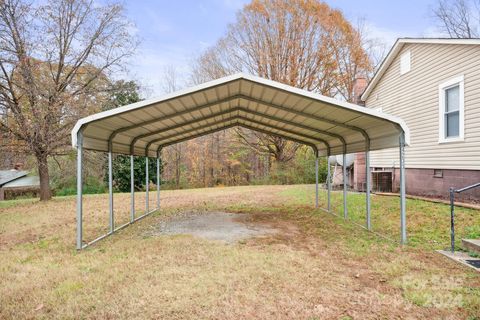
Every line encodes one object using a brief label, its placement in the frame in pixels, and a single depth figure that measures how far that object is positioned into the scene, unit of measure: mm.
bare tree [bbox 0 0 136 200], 12102
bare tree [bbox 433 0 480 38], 23438
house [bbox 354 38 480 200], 8484
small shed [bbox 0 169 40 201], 30072
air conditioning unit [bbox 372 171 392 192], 12375
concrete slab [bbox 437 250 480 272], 4594
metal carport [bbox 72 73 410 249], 5750
